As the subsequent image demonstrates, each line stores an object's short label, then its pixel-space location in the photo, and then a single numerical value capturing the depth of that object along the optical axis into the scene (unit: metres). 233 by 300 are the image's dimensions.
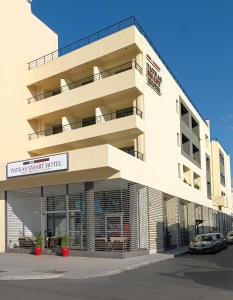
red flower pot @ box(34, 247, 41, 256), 16.88
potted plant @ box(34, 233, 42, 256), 16.89
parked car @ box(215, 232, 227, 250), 21.33
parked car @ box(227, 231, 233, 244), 28.78
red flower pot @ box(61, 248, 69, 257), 16.15
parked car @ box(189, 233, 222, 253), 19.35
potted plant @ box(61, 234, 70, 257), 16.15
